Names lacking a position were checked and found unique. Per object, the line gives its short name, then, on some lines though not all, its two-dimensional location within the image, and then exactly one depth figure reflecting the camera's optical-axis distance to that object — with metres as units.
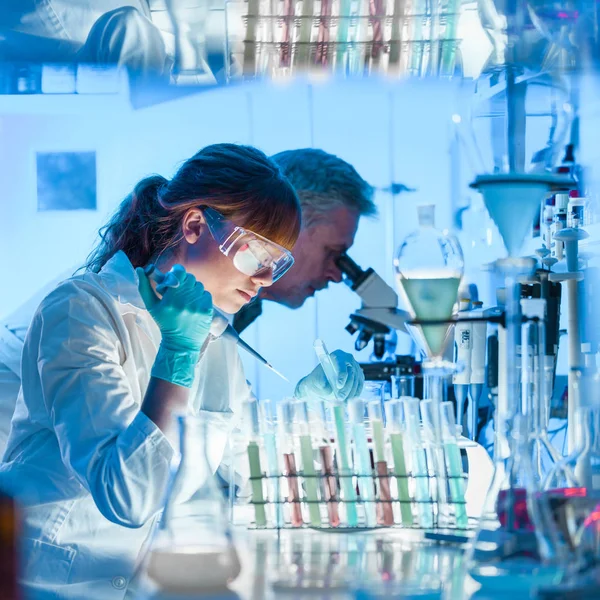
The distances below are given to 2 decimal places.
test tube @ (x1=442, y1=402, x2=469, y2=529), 1.72
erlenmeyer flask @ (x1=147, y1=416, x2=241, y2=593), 1.42
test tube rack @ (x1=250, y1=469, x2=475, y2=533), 1.72
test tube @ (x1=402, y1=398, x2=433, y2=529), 1.72
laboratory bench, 1.41
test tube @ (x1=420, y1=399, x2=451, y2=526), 1.72
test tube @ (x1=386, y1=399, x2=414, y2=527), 1.73
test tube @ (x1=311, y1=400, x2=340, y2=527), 1.73
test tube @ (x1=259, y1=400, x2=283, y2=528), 1.72
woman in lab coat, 1.79
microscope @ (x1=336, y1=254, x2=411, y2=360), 3.07
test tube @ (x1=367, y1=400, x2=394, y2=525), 1.73
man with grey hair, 3.43
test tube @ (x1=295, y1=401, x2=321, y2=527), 1.73
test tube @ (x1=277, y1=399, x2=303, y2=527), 1.73
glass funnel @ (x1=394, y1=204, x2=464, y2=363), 1.66
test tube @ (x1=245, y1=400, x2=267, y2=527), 1.73
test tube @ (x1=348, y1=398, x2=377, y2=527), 1.73
